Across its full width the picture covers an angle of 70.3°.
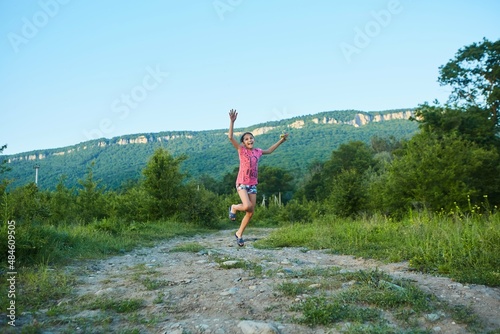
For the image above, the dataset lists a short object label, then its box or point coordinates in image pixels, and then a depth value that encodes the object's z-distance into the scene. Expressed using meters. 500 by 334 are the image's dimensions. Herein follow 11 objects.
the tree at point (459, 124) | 19.88
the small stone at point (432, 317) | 2.73
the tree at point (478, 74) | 22.61
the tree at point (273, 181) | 62.34
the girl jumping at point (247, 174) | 7.19
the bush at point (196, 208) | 17.28
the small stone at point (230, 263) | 4.98
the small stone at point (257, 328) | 2.55
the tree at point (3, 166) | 6.88
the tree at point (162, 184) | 17.12
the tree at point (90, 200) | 15.21
